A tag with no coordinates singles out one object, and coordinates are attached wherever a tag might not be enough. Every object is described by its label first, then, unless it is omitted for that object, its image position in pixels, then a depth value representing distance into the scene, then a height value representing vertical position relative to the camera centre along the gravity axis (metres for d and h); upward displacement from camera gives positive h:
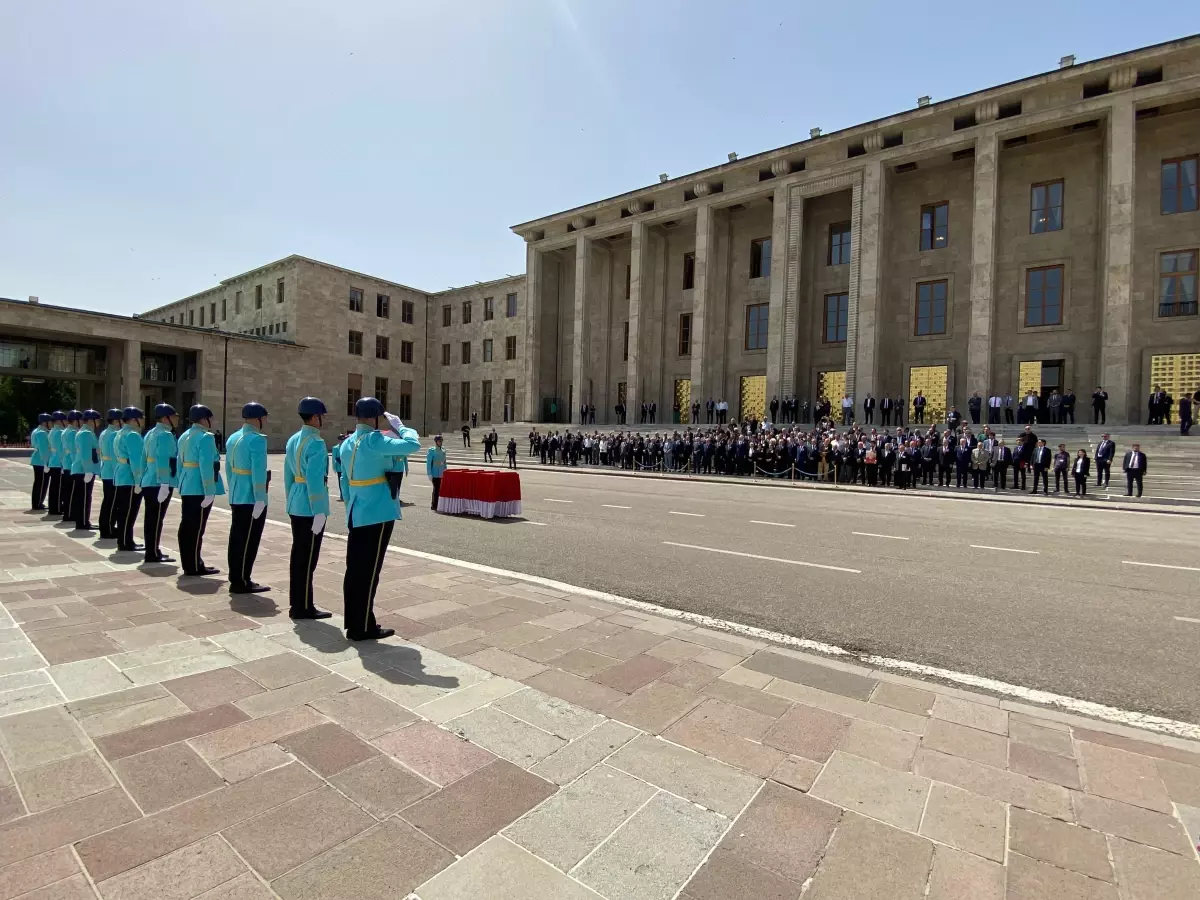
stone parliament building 25.84 +8.52
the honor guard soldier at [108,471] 9.15 -0.74
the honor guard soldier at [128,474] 8.52 -0.74
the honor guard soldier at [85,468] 10.09 -0.78
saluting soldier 4.77 -0.63
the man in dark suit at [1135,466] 17.08 -0.67
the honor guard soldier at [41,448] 11.89 -0.54
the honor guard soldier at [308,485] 5.63 -0.56
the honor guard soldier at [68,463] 10.86 -0.74
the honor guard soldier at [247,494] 6.29 -0.75
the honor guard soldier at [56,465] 11.34 -0.84
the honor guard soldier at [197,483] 7.01 -0.72
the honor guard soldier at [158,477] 7.64 -0.70
